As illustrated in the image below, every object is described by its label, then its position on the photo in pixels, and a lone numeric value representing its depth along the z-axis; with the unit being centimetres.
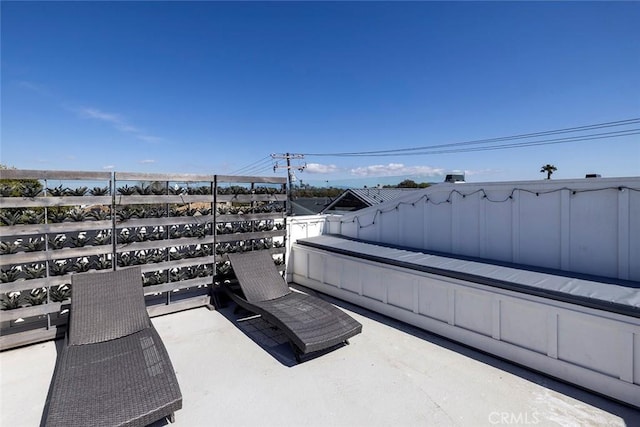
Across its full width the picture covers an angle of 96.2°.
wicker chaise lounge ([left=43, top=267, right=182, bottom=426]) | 199
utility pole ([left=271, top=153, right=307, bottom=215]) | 2712
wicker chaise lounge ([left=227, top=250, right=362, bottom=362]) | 322
